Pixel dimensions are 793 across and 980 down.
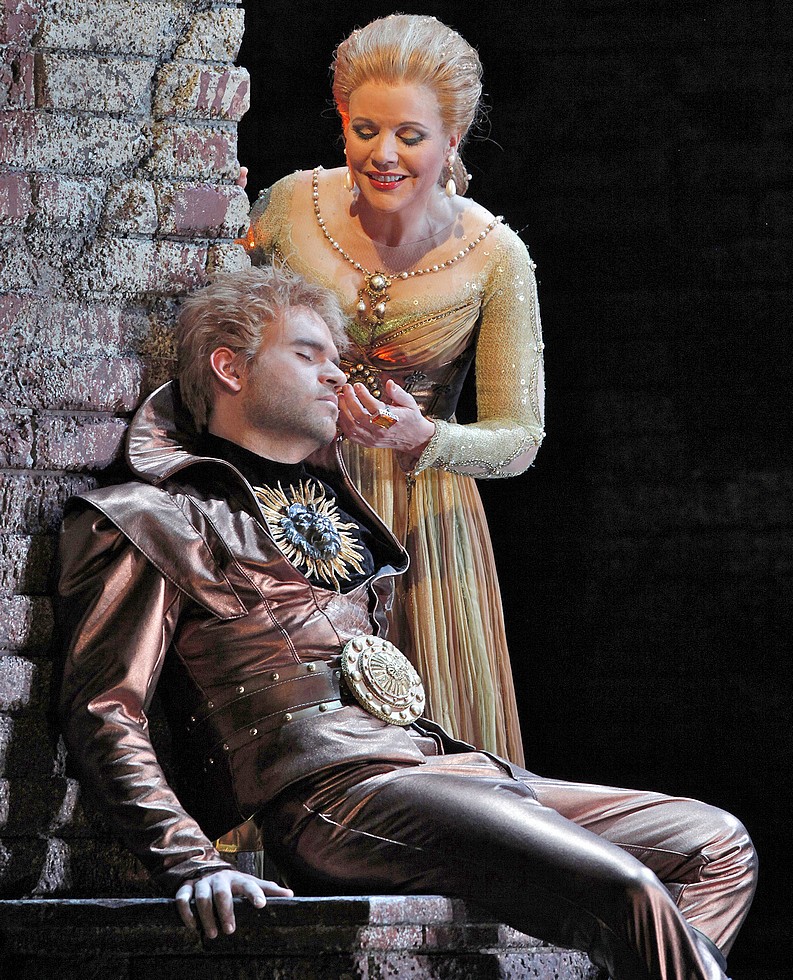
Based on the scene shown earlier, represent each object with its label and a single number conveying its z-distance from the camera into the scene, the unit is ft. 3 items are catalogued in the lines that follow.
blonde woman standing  35.92
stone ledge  32.79
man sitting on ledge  32.89
